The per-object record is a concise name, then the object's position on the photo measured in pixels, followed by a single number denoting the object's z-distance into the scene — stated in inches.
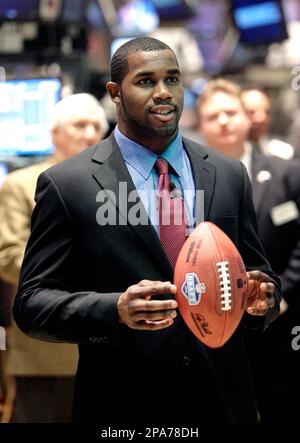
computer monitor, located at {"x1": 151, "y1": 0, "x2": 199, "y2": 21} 382.3
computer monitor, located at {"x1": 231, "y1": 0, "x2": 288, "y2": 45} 349.7
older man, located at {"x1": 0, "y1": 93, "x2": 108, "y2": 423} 150.0
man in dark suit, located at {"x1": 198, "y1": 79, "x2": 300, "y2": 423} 169.5
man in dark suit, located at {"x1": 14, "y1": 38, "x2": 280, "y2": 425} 95.7
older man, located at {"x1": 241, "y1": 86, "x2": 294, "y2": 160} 219.8
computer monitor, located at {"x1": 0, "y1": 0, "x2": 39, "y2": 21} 260.1
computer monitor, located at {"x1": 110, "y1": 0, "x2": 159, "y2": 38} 407.5
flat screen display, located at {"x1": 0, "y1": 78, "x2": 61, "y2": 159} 232.5
